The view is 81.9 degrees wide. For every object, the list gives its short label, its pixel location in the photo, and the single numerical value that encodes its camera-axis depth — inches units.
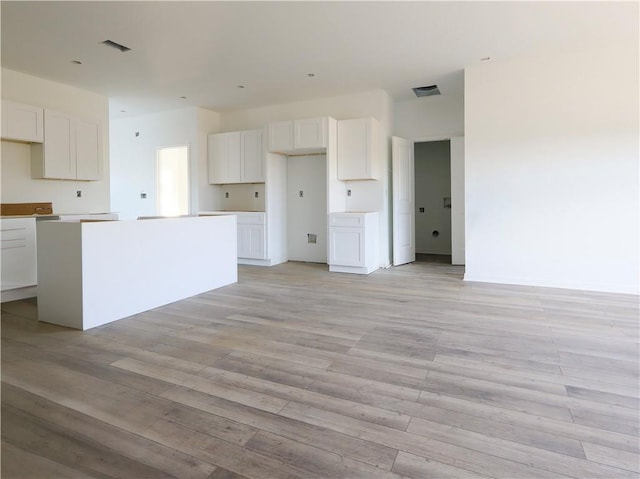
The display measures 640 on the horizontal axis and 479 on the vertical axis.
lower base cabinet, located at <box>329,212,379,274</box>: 219.9
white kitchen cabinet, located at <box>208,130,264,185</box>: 260.2
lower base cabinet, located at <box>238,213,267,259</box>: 251.8
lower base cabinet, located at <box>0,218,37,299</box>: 164.4
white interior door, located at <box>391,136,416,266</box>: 248.7
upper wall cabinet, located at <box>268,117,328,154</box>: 230.2
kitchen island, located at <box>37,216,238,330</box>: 124.5
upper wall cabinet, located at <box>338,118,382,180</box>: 228.7
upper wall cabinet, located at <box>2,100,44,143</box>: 181.3
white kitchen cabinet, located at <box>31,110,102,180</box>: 200.7
